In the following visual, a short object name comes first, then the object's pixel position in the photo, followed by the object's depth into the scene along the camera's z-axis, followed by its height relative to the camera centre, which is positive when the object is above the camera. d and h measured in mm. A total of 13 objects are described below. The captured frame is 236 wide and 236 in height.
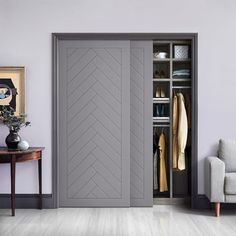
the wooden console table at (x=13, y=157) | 4973 -434
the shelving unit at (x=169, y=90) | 5734 +289
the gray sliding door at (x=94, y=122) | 5539 -87
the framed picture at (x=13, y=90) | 5461 +260
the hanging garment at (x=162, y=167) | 5766 -608
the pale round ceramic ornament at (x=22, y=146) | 5121 -328
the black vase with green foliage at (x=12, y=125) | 5180 -117
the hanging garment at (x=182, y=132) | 5602 -203
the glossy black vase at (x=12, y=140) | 5172 -270
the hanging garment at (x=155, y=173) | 5789 -680
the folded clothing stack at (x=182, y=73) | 5741 +475
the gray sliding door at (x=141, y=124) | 5570 -108
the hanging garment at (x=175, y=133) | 5680 -212
